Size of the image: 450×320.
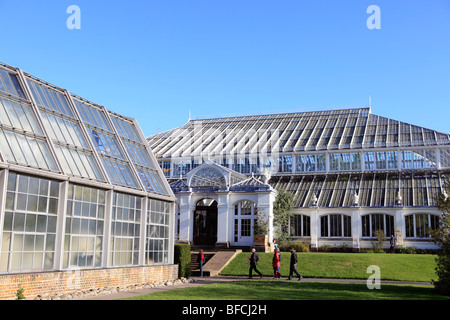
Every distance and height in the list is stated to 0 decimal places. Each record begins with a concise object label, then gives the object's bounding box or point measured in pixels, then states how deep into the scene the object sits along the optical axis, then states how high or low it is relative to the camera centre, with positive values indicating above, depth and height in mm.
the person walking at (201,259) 26966 -1306
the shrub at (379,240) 36938 -21
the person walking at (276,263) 24969 -1335
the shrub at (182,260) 24359 -1211
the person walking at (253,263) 25750 -1397
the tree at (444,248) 17734 -294
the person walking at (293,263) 23969 -1267
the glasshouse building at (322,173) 38031 +6398
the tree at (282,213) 38906 +2152
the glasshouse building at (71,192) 15000 +1698
